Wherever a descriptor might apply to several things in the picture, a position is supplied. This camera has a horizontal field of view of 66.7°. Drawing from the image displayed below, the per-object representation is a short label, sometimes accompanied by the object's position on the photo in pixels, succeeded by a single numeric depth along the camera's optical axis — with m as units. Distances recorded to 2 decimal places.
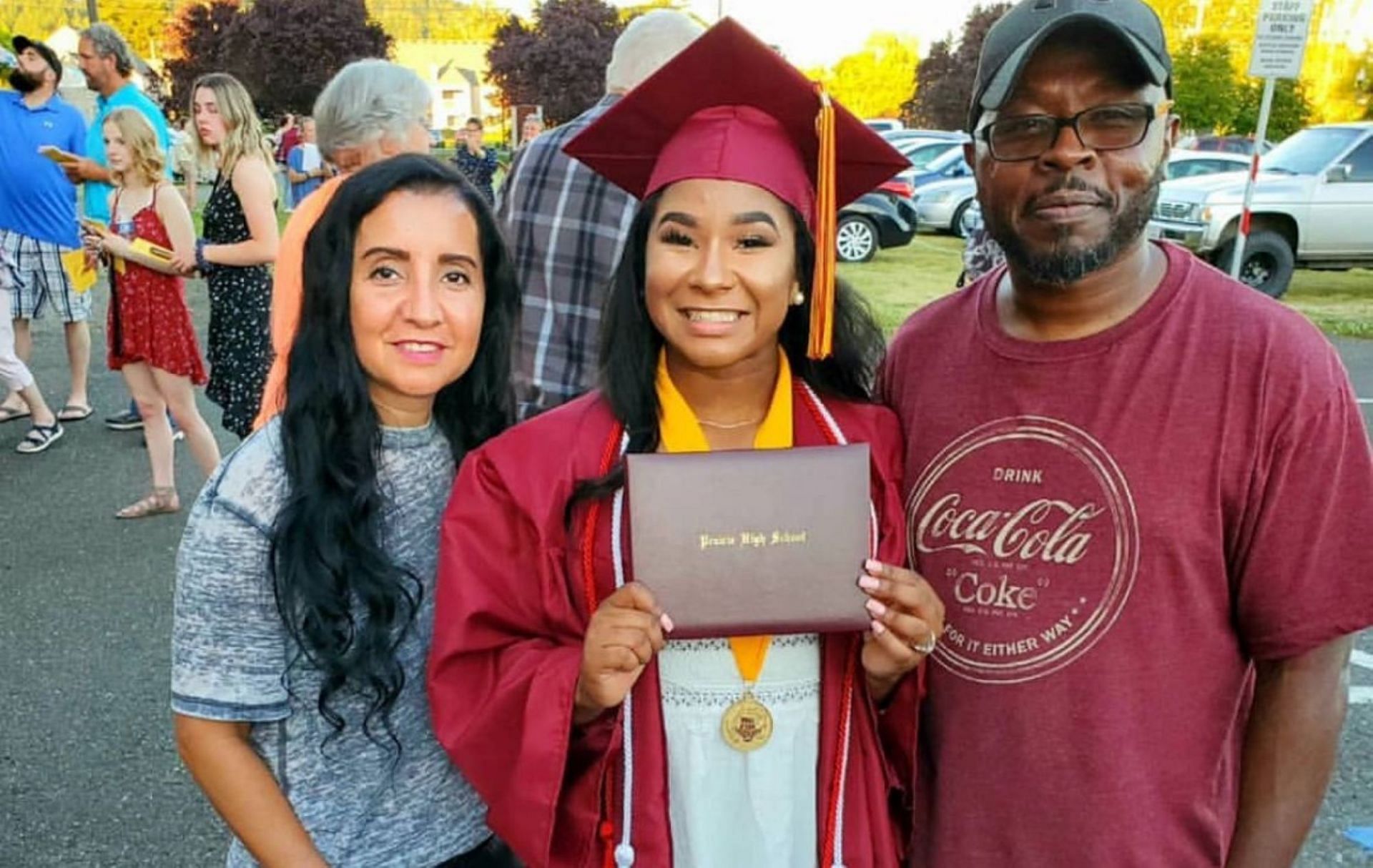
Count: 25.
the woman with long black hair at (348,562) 1.44
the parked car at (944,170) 18.44
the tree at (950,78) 37.12
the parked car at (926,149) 19.12
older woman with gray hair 3.57
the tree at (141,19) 59.19
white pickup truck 11.53
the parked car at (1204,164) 15.87
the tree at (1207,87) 29.12
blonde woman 4.54
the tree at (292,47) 35.66
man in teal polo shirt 6.46
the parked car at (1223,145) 24.06
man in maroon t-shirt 1.39
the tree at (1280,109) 27.95
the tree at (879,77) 68.06
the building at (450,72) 78.25
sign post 9.06
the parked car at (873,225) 14.21
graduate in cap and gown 1.52
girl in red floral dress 5.06
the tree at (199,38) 37.32
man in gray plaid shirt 3.27
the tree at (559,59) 42.97
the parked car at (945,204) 17.56
